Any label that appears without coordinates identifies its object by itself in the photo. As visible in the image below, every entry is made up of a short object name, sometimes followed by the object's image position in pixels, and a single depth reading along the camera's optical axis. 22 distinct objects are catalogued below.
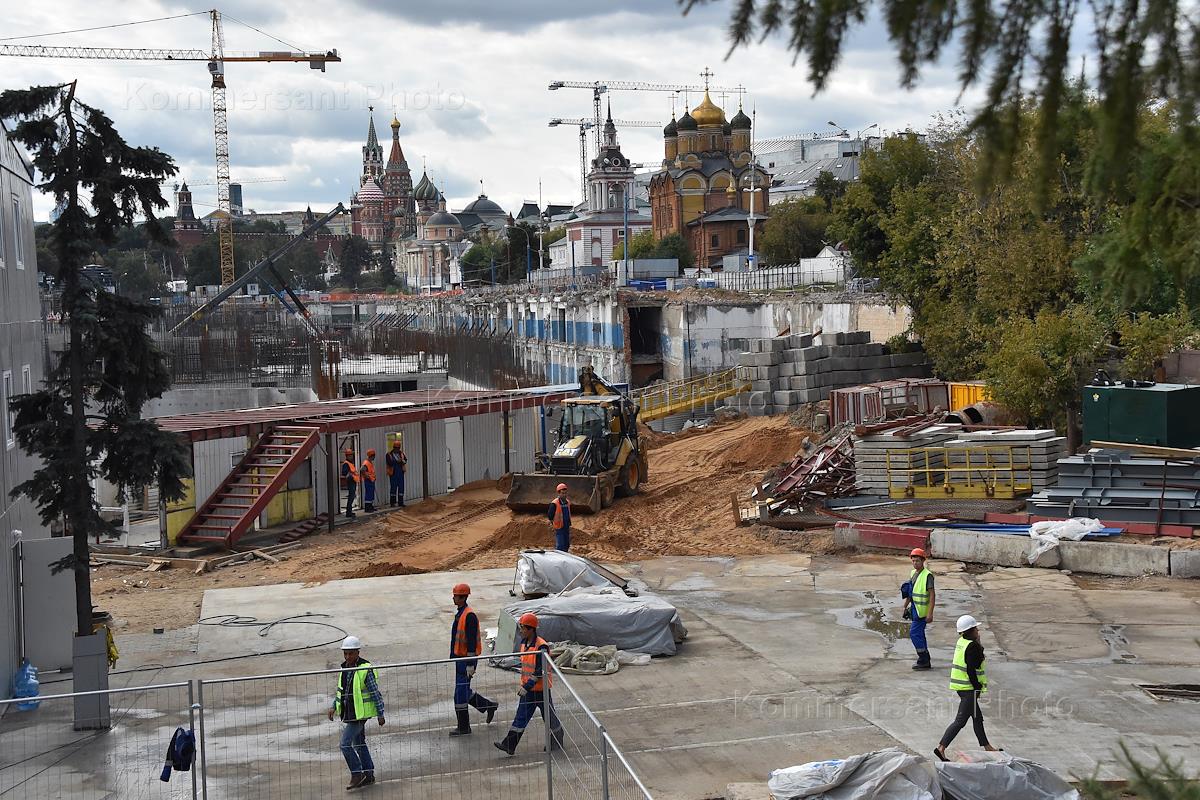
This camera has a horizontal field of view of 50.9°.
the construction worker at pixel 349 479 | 26.67
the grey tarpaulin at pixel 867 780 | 9.49
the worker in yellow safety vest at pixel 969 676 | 11.22
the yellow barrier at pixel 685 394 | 41.66
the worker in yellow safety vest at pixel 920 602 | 14.26
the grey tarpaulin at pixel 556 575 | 18.11
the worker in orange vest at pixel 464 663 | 11.96
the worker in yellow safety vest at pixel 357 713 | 10.82
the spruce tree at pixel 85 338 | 12.75
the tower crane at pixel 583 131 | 180.75
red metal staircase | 23.89
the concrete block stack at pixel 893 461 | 24.77
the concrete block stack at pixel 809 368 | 38.41
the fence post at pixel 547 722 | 10.39
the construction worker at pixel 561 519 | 19.84
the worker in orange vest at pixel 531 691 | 11.22
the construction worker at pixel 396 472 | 27.78
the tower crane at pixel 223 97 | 135.12
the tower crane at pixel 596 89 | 179.38
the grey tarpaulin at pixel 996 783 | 9.70
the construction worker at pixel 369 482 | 27.03
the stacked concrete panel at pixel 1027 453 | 23.92
